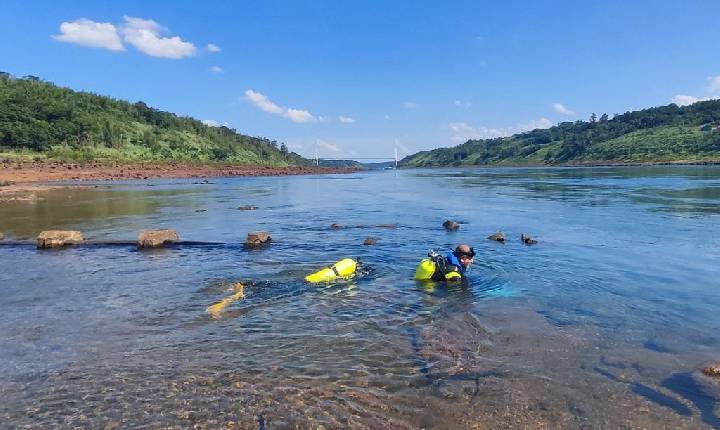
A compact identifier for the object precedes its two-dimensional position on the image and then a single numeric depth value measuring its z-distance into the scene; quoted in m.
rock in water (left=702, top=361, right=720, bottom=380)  8.17
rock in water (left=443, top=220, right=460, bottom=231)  26.80
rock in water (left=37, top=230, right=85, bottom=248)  20.31
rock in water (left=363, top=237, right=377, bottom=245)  22.07
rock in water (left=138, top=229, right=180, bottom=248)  20.36
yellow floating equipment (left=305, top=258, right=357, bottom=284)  15.03
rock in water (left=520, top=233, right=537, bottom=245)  21.85
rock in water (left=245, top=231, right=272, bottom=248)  21.00
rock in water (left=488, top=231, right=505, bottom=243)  22.44
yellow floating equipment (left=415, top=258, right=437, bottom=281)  14.78
